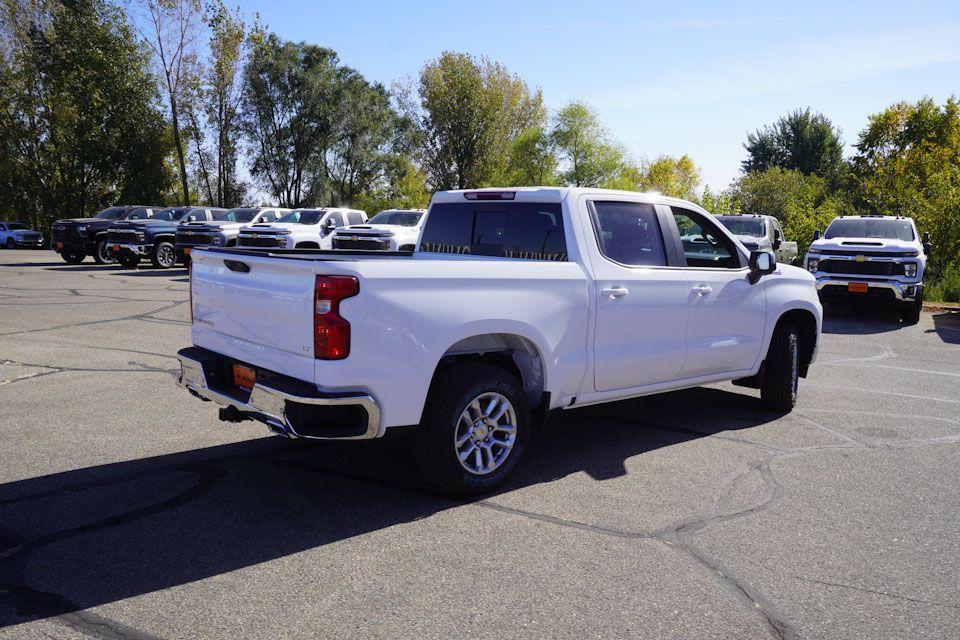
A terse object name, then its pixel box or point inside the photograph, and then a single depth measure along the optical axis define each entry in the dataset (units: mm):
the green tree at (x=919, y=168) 19188
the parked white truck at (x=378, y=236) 18562
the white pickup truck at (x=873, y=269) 14000
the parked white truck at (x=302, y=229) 19531
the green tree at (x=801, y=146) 62906
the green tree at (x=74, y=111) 41500
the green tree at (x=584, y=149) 60500
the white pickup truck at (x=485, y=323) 4012
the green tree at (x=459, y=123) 52031
